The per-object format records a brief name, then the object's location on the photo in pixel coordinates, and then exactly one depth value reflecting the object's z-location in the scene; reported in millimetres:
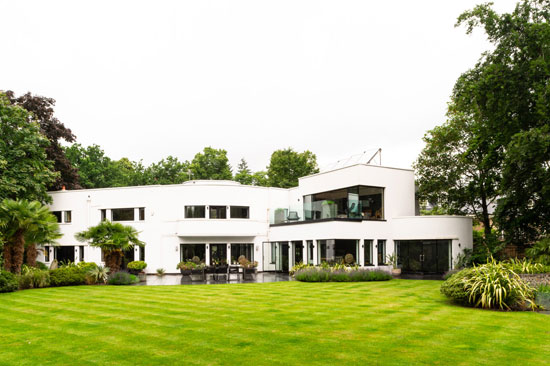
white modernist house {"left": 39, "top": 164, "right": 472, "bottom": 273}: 27516
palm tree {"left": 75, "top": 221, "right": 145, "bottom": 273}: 24281
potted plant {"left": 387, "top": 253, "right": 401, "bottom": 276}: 27195
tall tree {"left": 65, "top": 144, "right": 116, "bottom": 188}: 51844
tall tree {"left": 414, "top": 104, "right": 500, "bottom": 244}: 29984
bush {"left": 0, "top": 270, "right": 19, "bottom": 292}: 19000
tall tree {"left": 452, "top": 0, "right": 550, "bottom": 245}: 20203
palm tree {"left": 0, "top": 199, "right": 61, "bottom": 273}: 21406
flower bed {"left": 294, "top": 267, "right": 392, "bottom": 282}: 23250
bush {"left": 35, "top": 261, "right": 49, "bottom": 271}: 26003
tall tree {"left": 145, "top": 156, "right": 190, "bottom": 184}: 57250
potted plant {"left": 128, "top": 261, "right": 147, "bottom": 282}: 30484
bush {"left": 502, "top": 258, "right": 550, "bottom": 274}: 17444
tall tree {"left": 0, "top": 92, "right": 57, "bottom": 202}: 31297
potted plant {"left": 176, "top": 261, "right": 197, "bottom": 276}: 27681
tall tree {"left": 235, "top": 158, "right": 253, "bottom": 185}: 61625
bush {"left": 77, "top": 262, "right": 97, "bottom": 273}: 23589
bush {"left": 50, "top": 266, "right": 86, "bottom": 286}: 22125
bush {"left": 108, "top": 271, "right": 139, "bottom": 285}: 23328
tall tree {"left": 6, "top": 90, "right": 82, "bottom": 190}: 37250
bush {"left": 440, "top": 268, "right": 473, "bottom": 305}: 13719
